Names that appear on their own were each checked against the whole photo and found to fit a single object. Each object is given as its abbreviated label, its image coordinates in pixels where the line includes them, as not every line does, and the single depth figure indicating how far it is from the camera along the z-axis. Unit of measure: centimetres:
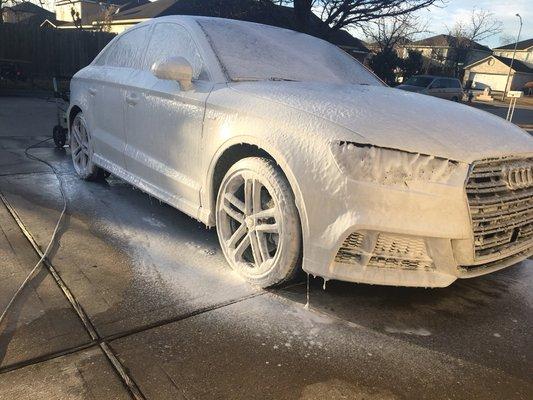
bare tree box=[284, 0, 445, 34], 1160
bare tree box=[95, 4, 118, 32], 2976
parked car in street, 2078
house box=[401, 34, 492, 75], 4122
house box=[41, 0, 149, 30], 3208
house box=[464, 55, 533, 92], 5609
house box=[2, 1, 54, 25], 4012
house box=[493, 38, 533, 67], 6794
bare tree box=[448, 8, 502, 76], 4541
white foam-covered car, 217
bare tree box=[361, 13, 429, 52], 2617
